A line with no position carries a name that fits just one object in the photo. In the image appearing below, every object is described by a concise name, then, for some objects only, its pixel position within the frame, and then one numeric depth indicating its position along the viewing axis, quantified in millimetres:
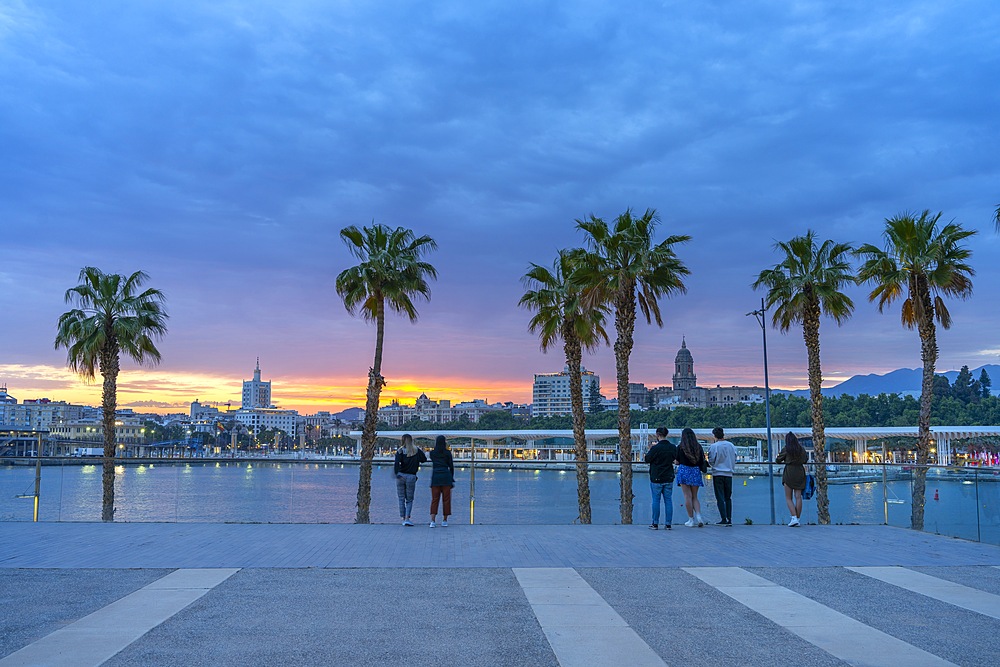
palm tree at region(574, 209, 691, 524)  24359
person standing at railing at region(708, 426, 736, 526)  14133
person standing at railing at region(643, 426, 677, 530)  13500
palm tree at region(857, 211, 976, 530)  24922
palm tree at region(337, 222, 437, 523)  24516
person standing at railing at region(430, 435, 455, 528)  13477
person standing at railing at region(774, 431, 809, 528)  14133
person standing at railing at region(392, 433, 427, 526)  13875
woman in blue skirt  13648
